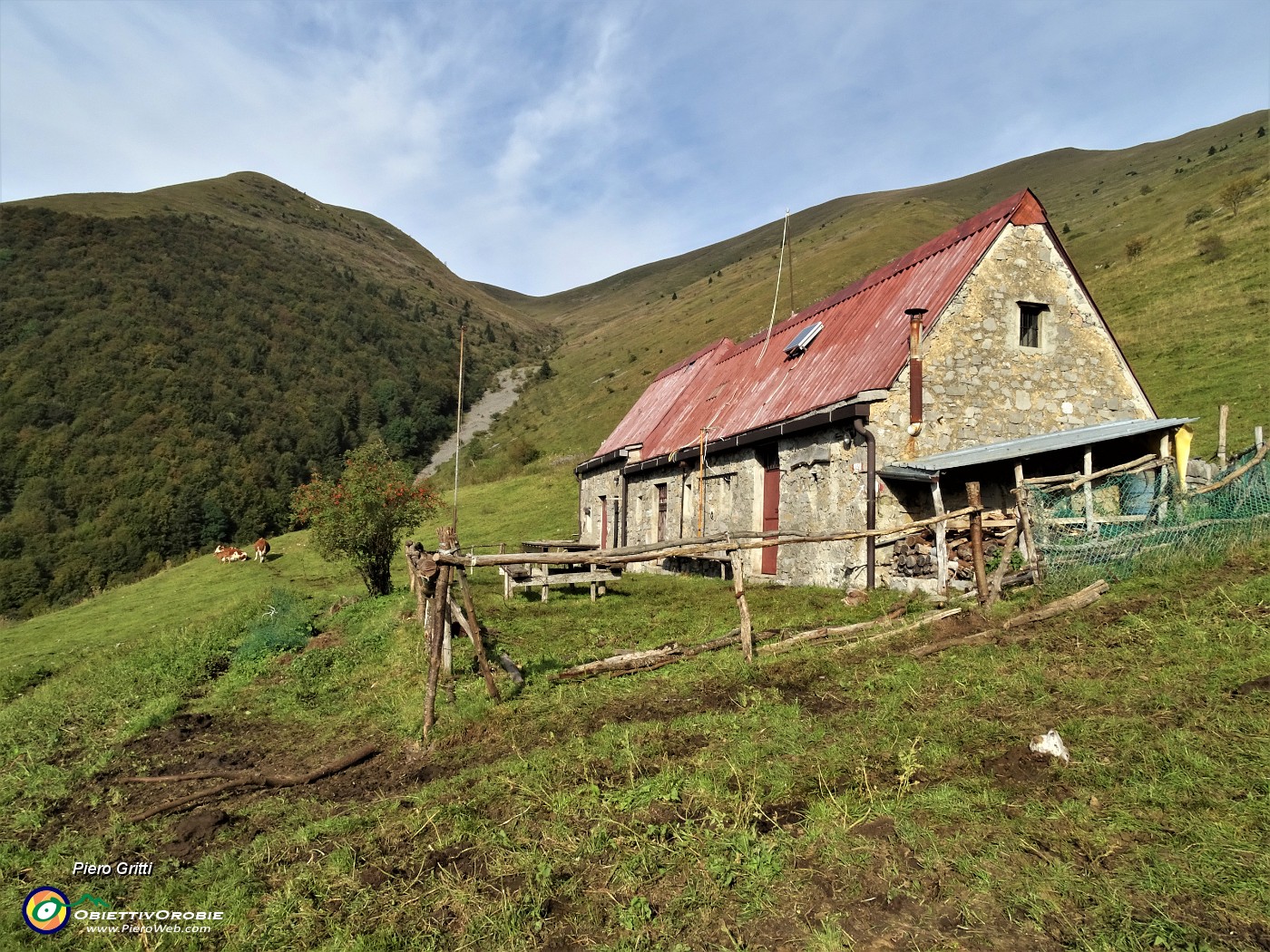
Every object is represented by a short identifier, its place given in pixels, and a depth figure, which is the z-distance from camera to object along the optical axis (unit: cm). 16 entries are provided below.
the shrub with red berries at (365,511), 1828
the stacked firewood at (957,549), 1229
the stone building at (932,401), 1374
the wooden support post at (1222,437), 1379
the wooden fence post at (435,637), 763
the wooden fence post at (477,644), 816
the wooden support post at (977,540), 976
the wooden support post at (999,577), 978
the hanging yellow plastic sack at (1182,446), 1297
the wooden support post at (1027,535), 1044
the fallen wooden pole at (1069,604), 889
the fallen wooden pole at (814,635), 960
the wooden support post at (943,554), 1193
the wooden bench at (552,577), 1675
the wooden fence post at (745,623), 915
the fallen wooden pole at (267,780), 668
